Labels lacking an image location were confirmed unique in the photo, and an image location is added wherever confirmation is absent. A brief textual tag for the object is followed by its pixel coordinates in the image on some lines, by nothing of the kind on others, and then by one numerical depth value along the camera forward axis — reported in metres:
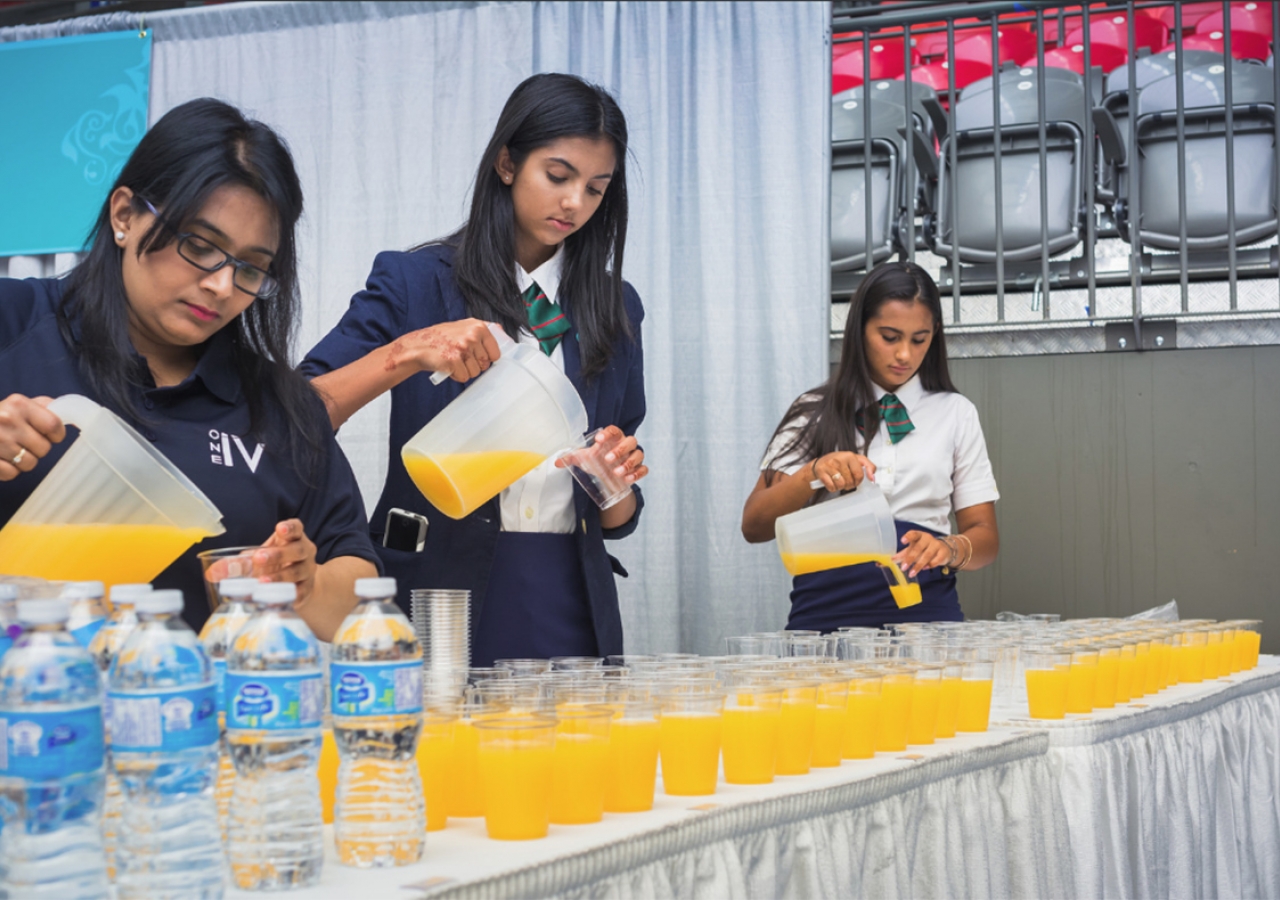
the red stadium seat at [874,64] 5.41
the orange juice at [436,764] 1.17
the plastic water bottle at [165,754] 0.86
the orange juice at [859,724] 1.54
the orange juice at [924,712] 1.66
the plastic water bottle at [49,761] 0.81
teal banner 4.42
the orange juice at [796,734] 1.43
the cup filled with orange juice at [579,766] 1.19
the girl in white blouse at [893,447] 2.78
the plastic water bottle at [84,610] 1.05
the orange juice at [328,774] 1.15
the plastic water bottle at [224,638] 0.99
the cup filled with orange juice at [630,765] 1.24
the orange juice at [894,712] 1.59
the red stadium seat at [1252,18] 5.32
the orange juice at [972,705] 1.77
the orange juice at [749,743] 1.37
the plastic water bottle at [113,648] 0.94
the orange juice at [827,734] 1.49
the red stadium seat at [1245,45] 5.26
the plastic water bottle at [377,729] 0.99
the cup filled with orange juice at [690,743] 1.31
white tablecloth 1.10
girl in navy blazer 2.03
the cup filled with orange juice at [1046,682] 1.91
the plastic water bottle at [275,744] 0.92
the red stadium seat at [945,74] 5.71
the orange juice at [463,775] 1.21
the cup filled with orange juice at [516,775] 1.12
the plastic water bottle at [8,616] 1.02
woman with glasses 1.45
